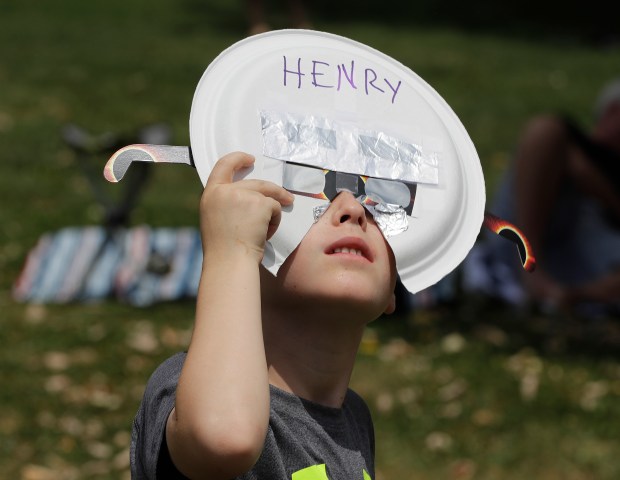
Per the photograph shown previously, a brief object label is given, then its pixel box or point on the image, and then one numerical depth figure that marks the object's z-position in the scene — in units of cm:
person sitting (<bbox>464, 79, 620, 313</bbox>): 1151
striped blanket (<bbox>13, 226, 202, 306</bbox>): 1145
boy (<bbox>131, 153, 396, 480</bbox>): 278
